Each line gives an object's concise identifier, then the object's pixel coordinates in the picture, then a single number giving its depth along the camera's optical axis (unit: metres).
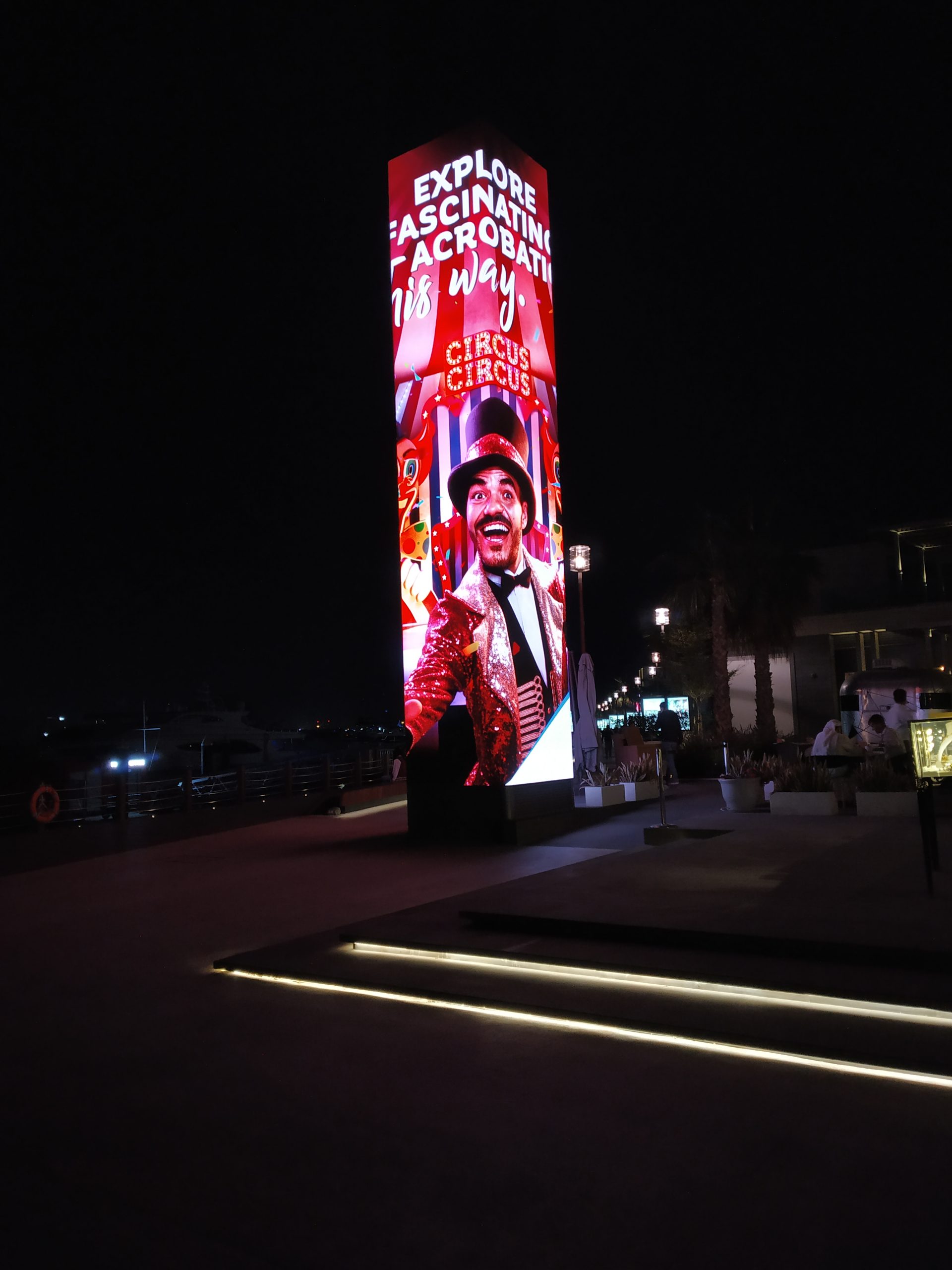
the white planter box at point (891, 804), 11.45
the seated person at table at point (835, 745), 13.84
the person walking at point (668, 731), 17.19
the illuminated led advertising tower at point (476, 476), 12.81
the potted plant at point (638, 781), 15.05
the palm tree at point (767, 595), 26.12
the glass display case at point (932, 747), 7.49
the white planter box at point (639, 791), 14.99
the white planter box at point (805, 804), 11.89
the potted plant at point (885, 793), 11.47
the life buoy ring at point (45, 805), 15.13
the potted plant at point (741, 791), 12.94
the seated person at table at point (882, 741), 14.98
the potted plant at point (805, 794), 11.91
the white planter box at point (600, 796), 14.26
